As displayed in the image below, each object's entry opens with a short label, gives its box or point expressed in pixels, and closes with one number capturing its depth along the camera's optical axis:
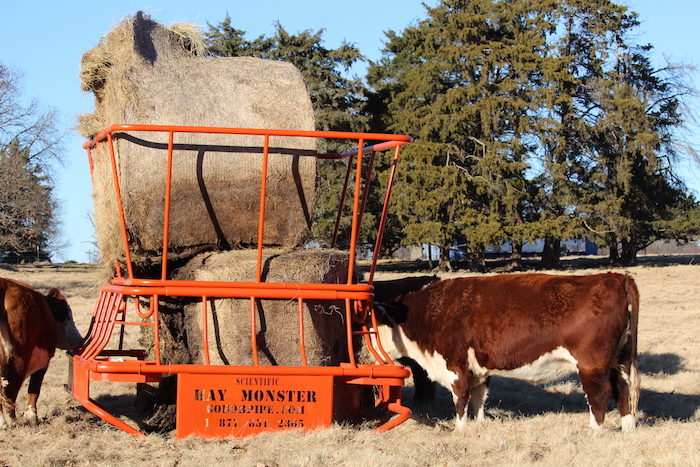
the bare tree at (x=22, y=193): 29.05
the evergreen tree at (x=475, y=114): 32.75
